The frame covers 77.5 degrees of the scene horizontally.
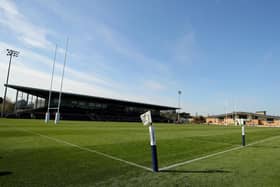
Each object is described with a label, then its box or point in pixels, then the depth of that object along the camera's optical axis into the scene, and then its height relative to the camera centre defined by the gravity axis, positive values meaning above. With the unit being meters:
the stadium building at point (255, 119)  77.57 -0.21
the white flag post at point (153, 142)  4.34 -0.70
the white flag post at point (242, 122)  9.14 -0.26
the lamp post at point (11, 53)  50.12 +16.19
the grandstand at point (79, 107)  53.88 +1.88
